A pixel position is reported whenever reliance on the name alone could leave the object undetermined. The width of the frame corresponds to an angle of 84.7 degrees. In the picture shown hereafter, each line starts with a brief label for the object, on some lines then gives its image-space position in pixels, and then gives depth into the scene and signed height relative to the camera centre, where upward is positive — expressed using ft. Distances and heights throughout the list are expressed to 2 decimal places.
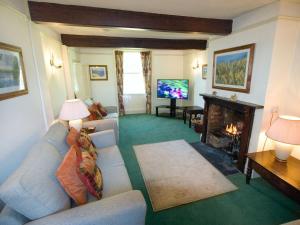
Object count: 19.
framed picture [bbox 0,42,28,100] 4.94 +0.13
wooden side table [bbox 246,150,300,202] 5.57 -3.55
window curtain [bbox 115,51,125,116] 18.38 -0.12
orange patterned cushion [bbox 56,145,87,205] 4.15 -2.64
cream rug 6.95 -4.94
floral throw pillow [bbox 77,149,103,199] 4.57 -2.80
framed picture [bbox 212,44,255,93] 7.86 +0.35
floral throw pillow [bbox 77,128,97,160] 6.39 -2.69
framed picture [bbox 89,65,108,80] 18.21 +0.45
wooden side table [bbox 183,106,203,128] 15.35 -3.26
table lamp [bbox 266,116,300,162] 5.91 -2.16
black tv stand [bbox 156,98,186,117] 18.70 -3.57
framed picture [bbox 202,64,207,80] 15.31 +0.38
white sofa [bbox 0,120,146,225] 3.44 -2.90
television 17.99 -1.38
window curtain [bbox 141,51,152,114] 18.86 +0.64
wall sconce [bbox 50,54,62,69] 9.74 +0.88
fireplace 8.03 -3.11
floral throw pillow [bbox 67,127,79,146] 6.05 -2.28
